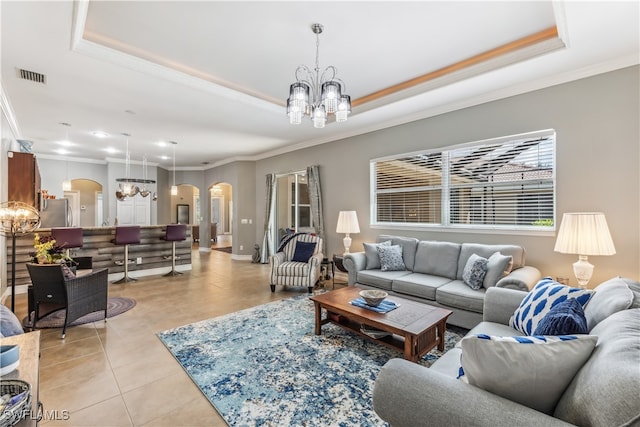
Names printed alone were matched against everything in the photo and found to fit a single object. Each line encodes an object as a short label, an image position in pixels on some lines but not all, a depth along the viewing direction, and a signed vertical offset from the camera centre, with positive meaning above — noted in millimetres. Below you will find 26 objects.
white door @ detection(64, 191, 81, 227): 9330 +296
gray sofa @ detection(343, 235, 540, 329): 3113 -814
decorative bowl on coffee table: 2783 -812
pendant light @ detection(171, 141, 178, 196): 6723 +1503
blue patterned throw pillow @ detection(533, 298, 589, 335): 1337 -523
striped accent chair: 4738 -901
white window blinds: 3619 +382
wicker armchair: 3107 -867
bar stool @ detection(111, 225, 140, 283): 5422 -464
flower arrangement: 3234 -452
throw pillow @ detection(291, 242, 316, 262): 5039 -667
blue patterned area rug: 1984 -1334
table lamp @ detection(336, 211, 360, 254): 5168 -221
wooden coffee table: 2361 -941
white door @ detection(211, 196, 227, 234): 14249 +63
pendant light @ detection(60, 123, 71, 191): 5293 +962
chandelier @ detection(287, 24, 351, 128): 2699 +1048
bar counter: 4762 -727
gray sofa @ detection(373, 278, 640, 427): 872 -678
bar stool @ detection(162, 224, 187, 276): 6016 -464
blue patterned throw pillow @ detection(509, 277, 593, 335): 1819 -589
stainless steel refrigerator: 6535 +28
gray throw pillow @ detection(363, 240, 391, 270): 4379 -683
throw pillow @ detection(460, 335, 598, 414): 1086 -582
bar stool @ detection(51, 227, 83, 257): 4762 -371
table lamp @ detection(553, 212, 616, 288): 2727 -265
